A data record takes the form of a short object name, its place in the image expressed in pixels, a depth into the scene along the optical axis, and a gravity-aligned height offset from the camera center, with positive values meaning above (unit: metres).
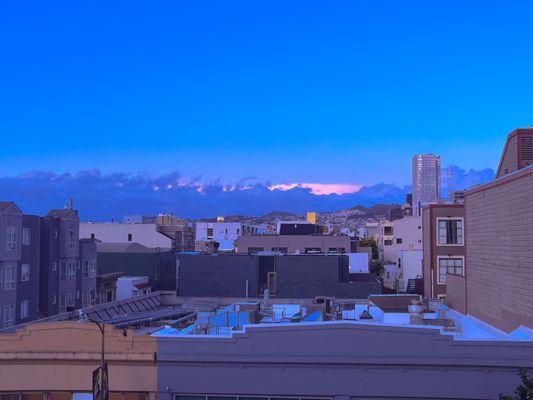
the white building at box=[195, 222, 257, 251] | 134.62 +2.06
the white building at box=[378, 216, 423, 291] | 78.00 -0.62
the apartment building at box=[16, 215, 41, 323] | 41.44 -2.29
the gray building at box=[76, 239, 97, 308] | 51.00 -3.02
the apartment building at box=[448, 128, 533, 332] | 20.23 -0.08
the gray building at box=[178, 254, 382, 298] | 54.38 -3.15
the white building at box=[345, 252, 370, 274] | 72.45 -2.44
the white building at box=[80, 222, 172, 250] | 100.94 +0.94
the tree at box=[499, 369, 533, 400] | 16.22 -3.88
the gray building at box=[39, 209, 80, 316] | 45.44 -1.62
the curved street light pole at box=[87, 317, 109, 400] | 16.22 -3.95
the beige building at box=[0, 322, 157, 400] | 20.12 -3.98
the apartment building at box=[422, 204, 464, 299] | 43.28 -0.01
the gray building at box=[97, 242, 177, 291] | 68.94 -2.83
